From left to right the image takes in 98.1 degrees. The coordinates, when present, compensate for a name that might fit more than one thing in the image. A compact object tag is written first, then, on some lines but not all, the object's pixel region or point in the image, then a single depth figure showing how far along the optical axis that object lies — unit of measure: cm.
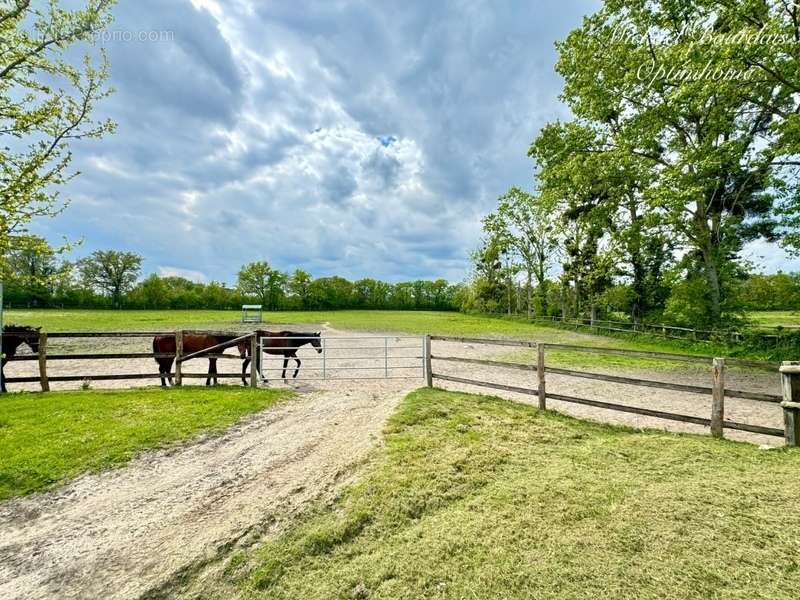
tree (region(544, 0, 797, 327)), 1041
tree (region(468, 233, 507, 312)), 4316
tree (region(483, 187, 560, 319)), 3428
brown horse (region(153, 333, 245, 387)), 852
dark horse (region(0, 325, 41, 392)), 773
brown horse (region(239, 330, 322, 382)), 887
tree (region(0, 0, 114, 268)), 616
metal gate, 991
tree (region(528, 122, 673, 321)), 1440
